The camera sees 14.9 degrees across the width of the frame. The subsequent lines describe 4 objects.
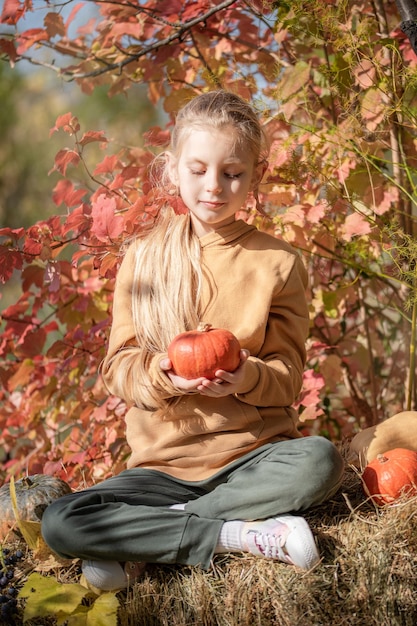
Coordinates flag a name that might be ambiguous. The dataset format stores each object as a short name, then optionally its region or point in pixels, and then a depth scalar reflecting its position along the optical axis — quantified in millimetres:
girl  4182
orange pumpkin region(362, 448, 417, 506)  4523
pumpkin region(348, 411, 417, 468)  5156
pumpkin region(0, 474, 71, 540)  4864
